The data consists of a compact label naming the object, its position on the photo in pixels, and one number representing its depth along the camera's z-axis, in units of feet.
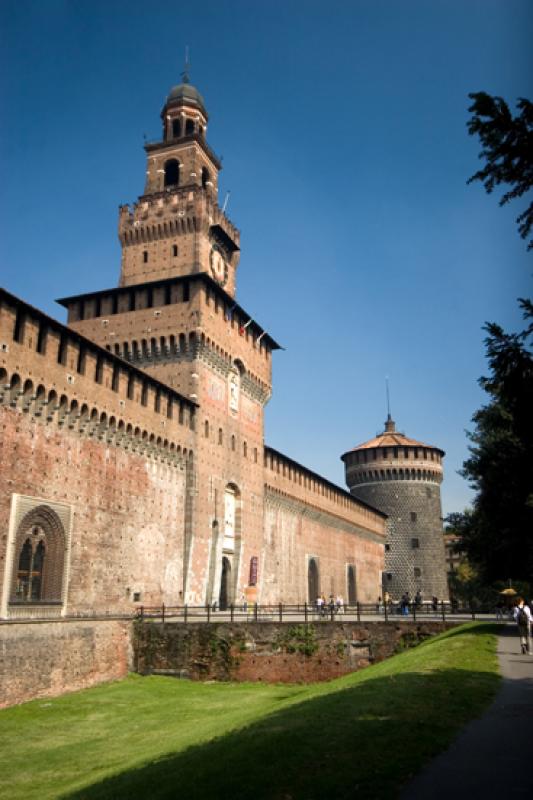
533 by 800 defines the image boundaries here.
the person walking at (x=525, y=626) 51.21
